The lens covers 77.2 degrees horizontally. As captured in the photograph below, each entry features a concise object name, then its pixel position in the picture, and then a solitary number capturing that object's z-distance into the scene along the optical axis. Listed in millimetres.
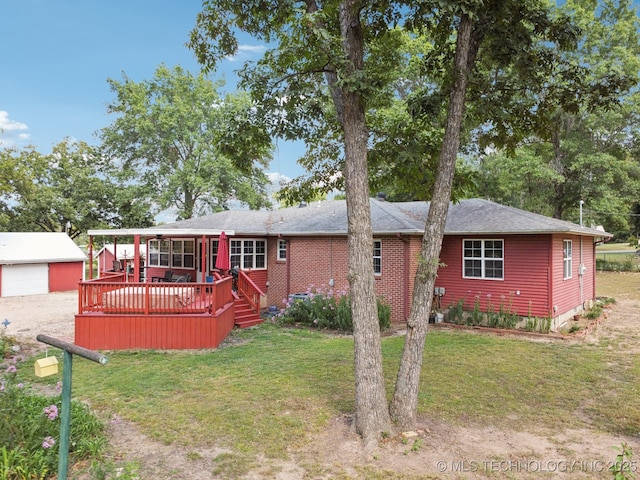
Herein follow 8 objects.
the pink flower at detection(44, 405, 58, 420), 3961
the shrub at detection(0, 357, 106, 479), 3656
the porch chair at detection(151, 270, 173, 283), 15509
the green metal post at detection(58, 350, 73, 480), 3199
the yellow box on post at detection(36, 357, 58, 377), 3105
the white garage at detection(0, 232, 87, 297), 20547
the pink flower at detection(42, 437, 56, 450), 3677
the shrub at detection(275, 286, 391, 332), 11047
